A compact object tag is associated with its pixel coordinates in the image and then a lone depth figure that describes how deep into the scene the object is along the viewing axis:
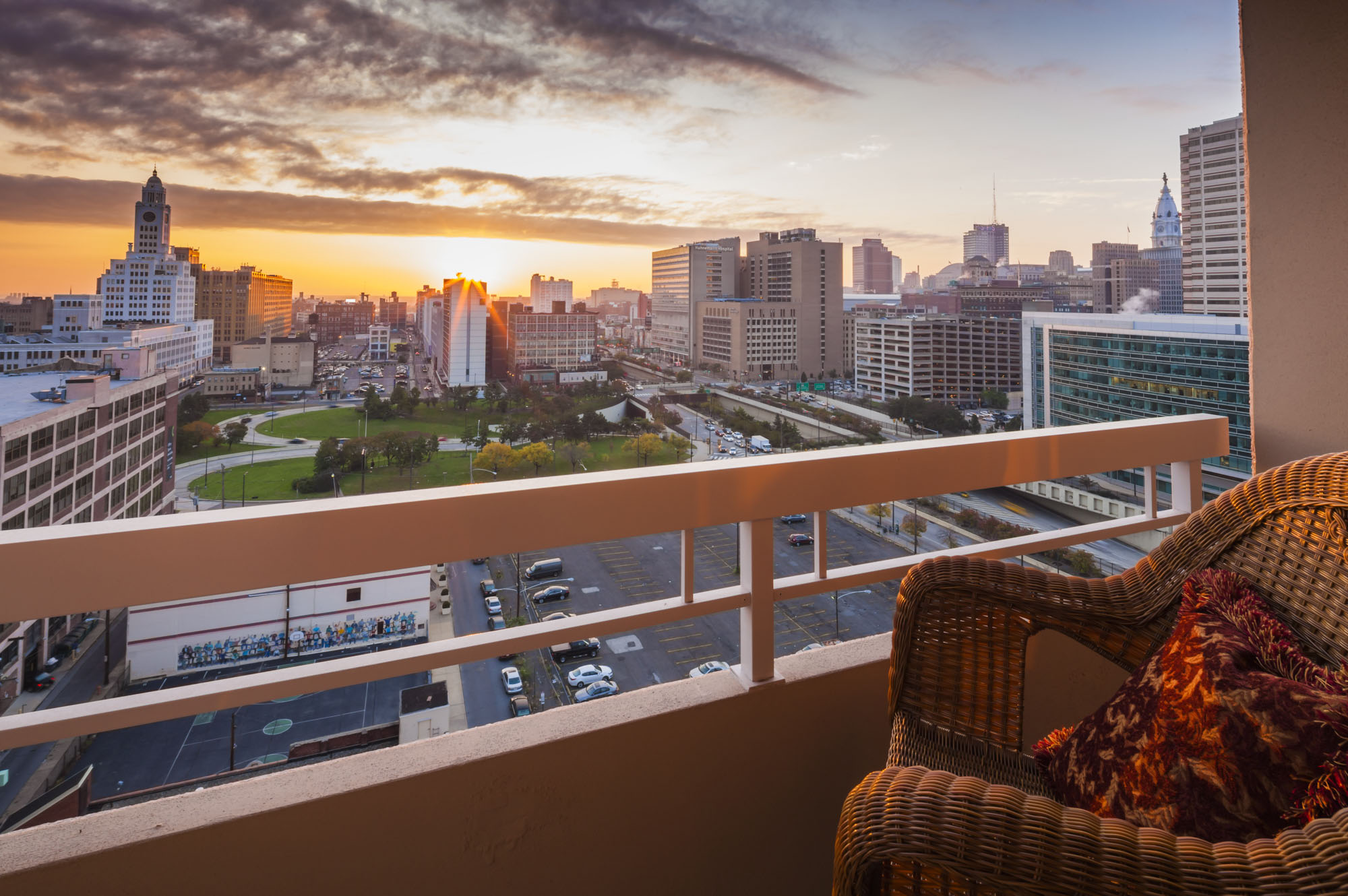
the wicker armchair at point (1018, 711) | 0.70
